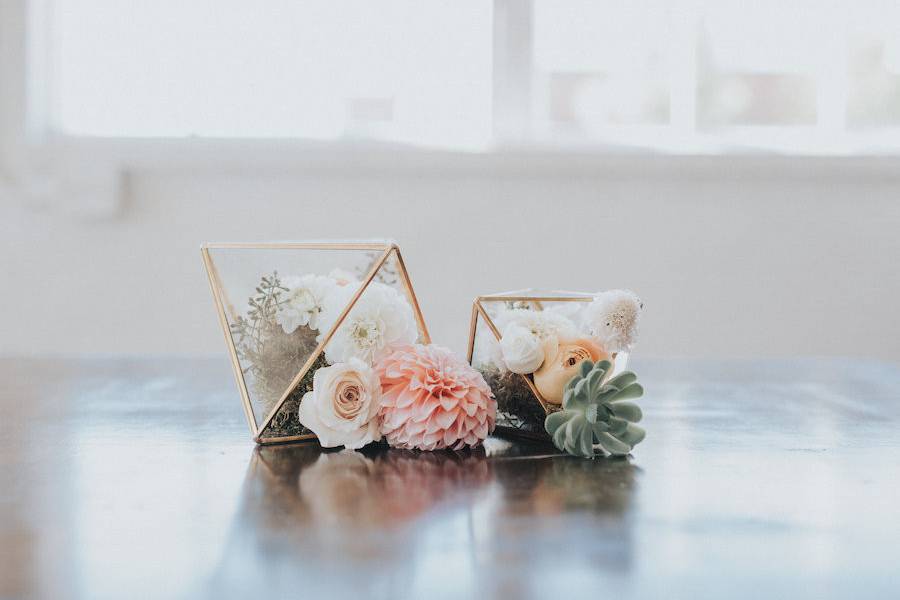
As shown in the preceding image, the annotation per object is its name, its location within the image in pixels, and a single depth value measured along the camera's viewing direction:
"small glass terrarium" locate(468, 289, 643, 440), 0.81
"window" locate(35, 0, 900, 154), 2.77
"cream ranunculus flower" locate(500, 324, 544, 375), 0.81
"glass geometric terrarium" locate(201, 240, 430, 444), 0.81
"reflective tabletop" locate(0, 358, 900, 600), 0.48
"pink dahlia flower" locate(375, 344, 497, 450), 0.77
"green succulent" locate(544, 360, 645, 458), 0.77
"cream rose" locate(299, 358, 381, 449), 0.77
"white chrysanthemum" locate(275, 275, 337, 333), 0.82
